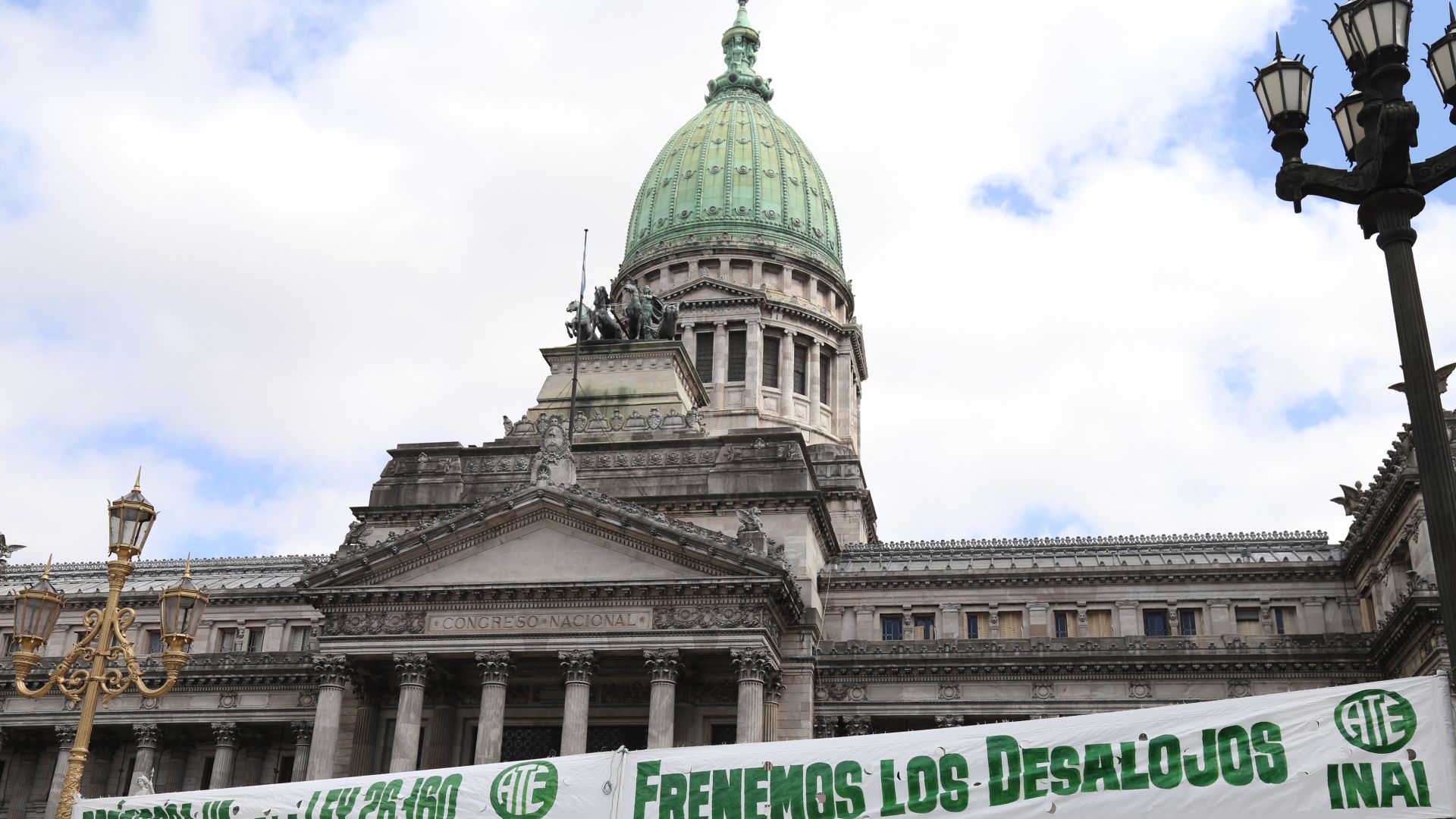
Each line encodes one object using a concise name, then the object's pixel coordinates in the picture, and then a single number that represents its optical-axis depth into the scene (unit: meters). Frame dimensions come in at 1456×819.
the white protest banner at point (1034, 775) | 11.84
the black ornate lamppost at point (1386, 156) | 13.61
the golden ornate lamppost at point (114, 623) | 22.66
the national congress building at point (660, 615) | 47.19
